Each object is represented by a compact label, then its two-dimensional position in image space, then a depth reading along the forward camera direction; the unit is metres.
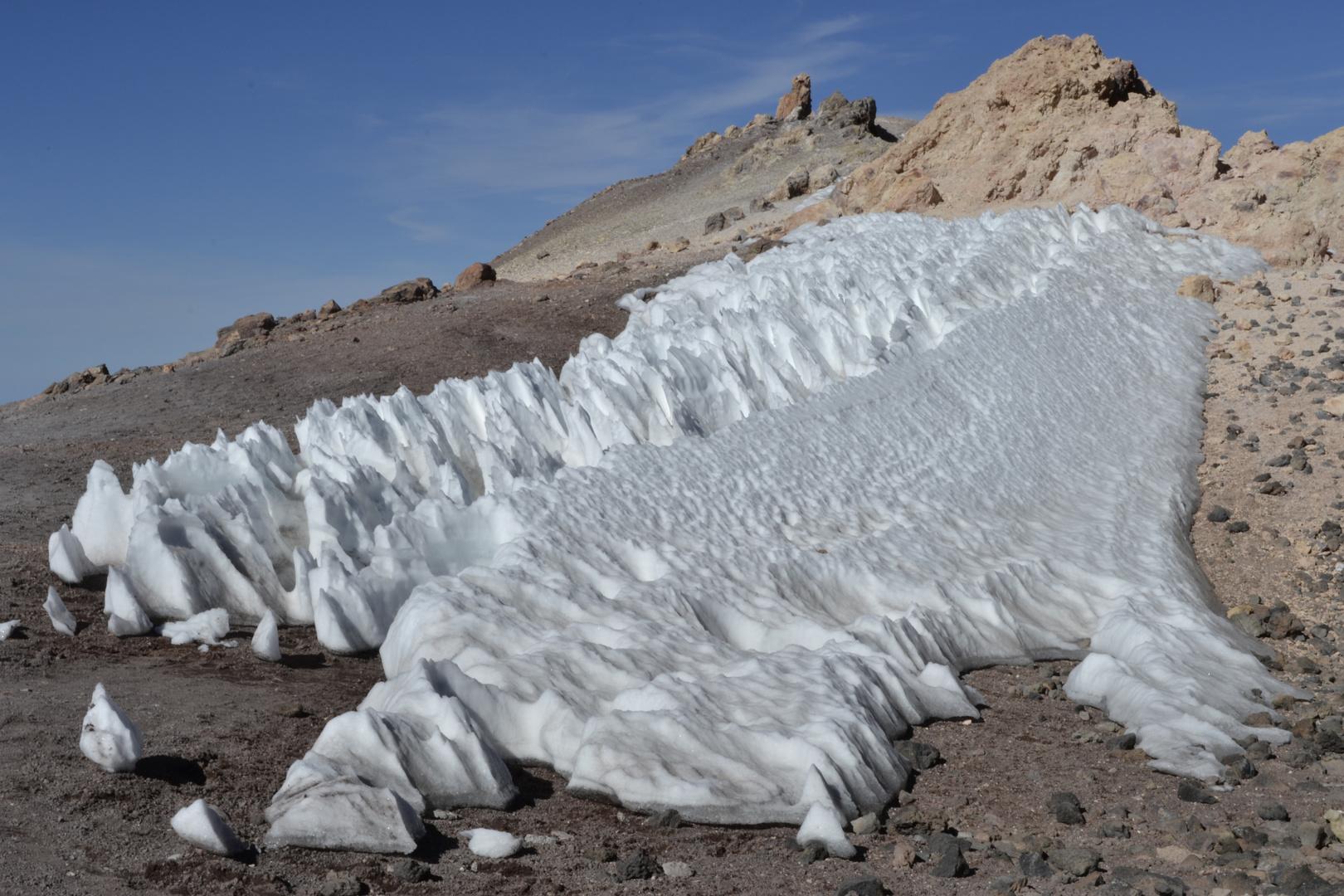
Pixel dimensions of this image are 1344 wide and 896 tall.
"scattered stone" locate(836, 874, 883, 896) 3.71
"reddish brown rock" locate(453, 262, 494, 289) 20.62
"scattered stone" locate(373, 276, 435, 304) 19.00
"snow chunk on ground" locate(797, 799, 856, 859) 4.09
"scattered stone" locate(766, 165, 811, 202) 26.03
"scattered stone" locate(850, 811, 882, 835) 4.29
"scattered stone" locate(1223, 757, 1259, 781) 5.01
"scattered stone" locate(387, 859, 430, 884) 3.71
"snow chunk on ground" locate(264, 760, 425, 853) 3.86
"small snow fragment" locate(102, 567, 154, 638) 5.93
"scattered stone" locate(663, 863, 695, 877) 3.91
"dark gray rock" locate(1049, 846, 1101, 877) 3.97
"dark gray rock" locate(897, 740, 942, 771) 5.00
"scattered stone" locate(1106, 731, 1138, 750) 5.41
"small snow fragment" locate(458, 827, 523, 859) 3.98
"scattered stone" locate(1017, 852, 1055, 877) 3.96
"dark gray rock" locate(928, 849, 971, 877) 3.97
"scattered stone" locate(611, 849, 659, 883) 3.87
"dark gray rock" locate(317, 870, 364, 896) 3.54
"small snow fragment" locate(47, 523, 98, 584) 6.58
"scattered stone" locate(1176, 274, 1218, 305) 14.02
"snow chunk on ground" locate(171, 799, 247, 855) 3.69
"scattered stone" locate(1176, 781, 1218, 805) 4.76
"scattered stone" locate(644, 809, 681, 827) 4.27
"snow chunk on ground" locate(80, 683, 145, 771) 4.11
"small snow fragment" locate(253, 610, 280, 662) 5.75
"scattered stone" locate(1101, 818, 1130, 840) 4.36
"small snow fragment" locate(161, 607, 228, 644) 5.94
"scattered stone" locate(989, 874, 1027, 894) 3.86
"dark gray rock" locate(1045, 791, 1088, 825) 4.50
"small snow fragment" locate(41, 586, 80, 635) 5.86
